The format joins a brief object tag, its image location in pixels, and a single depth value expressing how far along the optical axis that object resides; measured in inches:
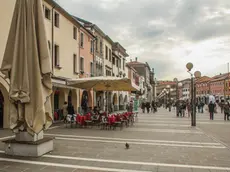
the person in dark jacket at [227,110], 680.4
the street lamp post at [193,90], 501.4
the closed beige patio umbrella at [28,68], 202.7
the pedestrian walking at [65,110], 589.4
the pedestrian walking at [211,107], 698.9
